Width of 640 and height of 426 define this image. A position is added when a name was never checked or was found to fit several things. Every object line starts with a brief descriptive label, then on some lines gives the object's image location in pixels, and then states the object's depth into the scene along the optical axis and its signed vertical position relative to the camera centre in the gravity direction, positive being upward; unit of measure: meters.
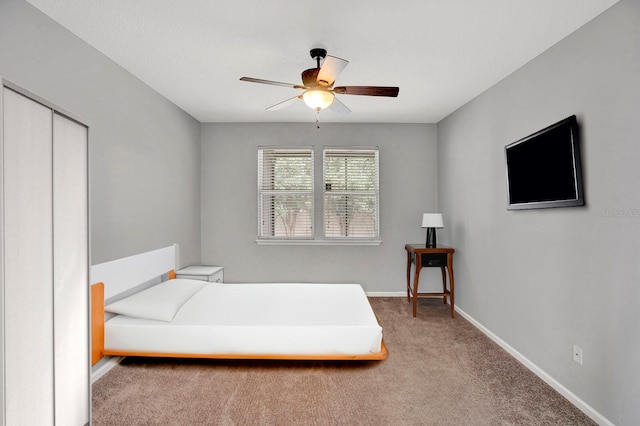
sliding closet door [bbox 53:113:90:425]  1.53 -0.24
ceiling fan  2.38 +0.98
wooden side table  3.95 -0.54
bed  2.60 -0.90
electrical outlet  2.21 -0.95
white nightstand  4.00 -0.65
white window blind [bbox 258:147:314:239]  4.80 +0.36
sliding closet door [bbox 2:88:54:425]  1.26 -0.16
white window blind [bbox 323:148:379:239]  4.80 +0.35
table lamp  4.08 -0.10
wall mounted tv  2.21 +0.35
